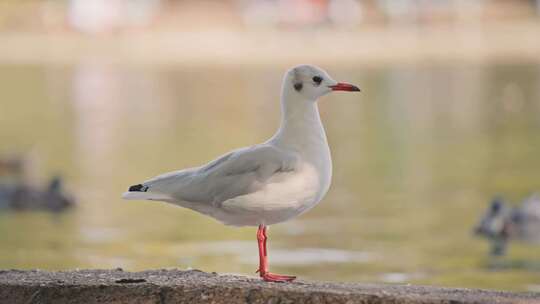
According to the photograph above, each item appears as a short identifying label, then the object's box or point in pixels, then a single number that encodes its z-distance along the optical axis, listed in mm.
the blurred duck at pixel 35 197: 15609
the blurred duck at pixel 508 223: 13359
